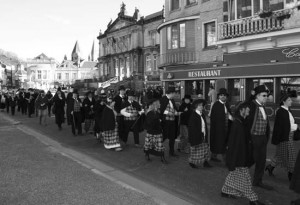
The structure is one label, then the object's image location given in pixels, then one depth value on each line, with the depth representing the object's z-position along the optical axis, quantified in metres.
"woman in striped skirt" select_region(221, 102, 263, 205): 4.79
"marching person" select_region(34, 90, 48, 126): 15.89
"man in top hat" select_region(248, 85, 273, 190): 5.39
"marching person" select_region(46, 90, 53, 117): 16.70
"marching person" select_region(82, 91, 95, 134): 12.31
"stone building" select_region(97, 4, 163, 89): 46.91
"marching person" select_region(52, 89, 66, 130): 14.03
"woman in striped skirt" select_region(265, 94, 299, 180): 6.05
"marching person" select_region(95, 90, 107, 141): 10.48
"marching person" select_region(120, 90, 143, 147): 9.66
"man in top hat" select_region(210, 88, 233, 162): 7.41
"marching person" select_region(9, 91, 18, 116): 22.45
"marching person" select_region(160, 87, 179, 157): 8.46
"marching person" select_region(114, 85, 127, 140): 10.11
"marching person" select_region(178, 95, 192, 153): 9.11
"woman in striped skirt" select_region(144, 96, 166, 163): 7.69
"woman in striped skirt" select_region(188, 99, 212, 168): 6.93
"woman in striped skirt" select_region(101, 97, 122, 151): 9.21
